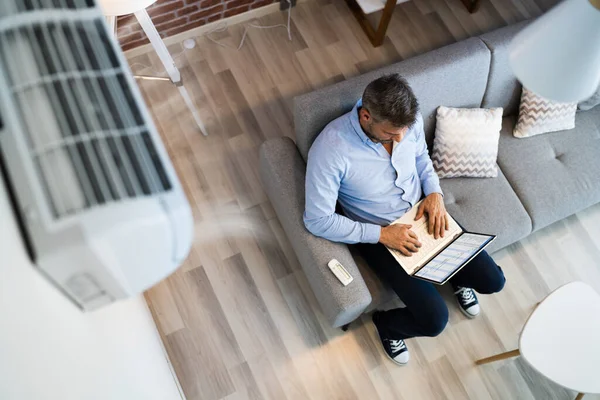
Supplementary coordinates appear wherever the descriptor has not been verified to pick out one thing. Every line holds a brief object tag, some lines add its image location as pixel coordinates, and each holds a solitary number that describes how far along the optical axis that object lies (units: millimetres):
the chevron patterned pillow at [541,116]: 2145
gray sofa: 1776
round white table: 1703
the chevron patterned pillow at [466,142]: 2027
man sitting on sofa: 1596
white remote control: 1698
